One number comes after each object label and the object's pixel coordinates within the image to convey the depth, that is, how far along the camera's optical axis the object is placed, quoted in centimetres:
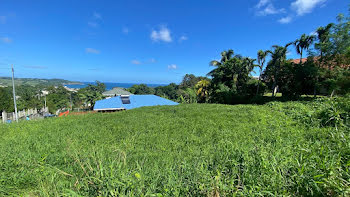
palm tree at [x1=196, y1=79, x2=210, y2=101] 1905
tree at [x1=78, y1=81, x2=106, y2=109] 2223
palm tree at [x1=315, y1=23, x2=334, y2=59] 976
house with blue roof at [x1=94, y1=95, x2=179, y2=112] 1408
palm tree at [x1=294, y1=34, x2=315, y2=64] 1110
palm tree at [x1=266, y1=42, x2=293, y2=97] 1177
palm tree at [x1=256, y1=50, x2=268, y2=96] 1343
